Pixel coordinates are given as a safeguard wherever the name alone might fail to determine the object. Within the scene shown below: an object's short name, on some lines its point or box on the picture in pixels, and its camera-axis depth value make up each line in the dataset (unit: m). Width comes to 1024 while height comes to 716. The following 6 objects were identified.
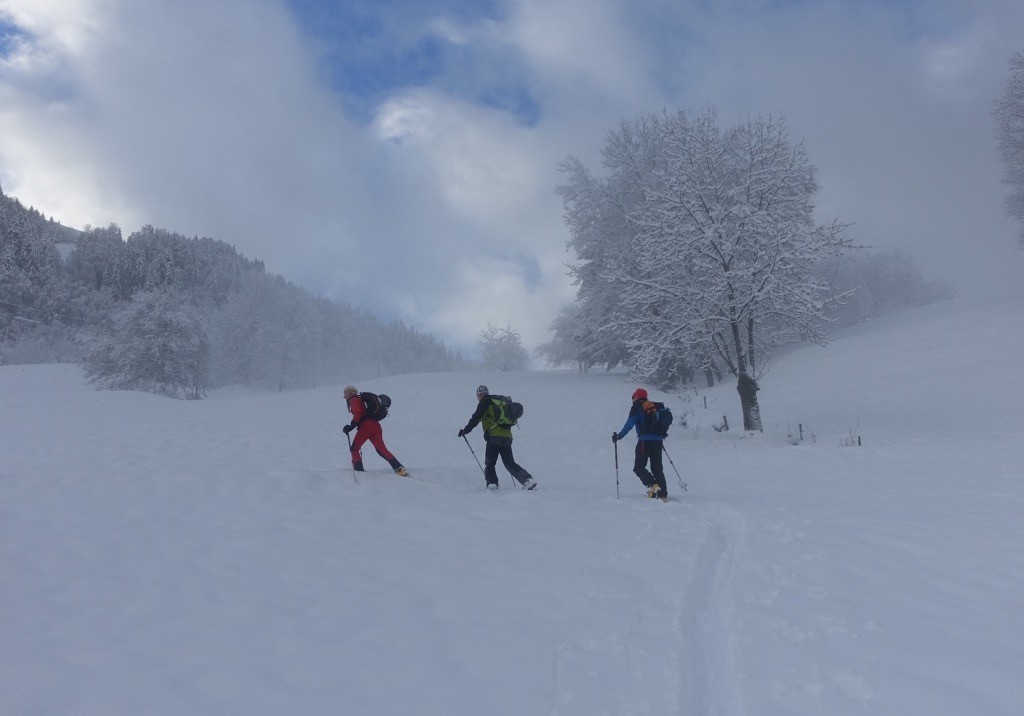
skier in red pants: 9.88
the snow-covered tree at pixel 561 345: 52.38
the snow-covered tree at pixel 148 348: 37.88
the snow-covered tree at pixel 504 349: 88.50
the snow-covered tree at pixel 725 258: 15.67
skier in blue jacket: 8.91
